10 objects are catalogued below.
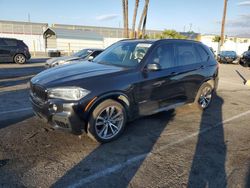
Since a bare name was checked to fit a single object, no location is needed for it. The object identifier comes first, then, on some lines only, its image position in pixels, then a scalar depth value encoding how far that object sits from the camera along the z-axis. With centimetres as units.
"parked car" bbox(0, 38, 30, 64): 1321
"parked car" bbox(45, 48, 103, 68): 971
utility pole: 2526
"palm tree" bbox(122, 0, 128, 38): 2038
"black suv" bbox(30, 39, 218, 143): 309
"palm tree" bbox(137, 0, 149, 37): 2265
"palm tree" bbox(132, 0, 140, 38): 2156
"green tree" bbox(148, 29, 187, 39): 2659
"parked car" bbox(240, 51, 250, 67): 1619
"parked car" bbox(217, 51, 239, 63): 1975
